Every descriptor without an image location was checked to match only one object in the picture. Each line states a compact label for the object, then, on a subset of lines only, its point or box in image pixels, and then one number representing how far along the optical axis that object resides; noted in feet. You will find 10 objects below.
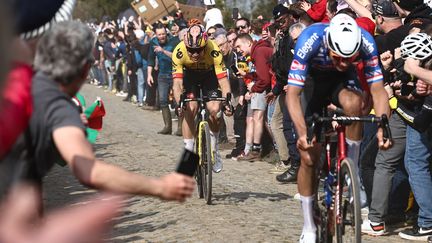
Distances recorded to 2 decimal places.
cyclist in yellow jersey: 68.49
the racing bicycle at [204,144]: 63.10
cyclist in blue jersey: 41.52
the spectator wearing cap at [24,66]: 9.14
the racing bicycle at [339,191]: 39.50
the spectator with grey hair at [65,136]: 20.51
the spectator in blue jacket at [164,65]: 115.75
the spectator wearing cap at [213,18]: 126.31
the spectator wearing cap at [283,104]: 70.95
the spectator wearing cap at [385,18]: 58.13
